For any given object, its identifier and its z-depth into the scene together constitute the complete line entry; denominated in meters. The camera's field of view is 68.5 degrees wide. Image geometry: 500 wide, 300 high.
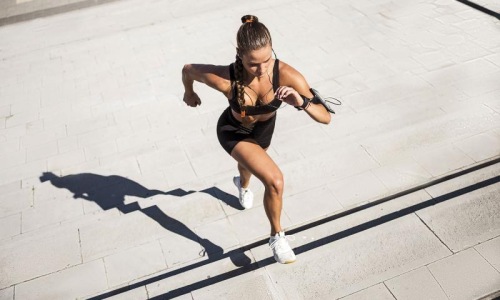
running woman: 3.07
